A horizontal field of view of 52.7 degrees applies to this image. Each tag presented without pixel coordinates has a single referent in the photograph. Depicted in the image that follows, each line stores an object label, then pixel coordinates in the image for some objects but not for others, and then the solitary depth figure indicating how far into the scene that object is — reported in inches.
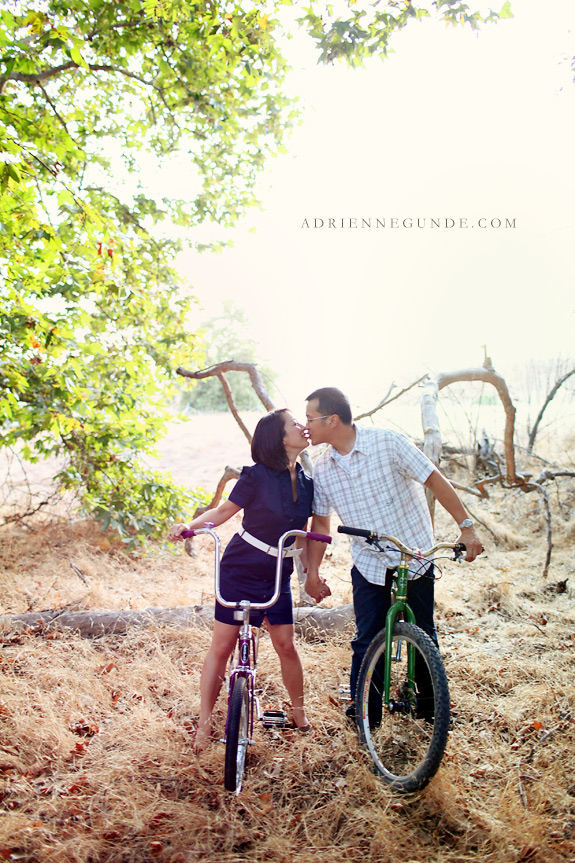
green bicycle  92.4
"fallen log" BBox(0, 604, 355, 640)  174.1
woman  109.5
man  113.3
